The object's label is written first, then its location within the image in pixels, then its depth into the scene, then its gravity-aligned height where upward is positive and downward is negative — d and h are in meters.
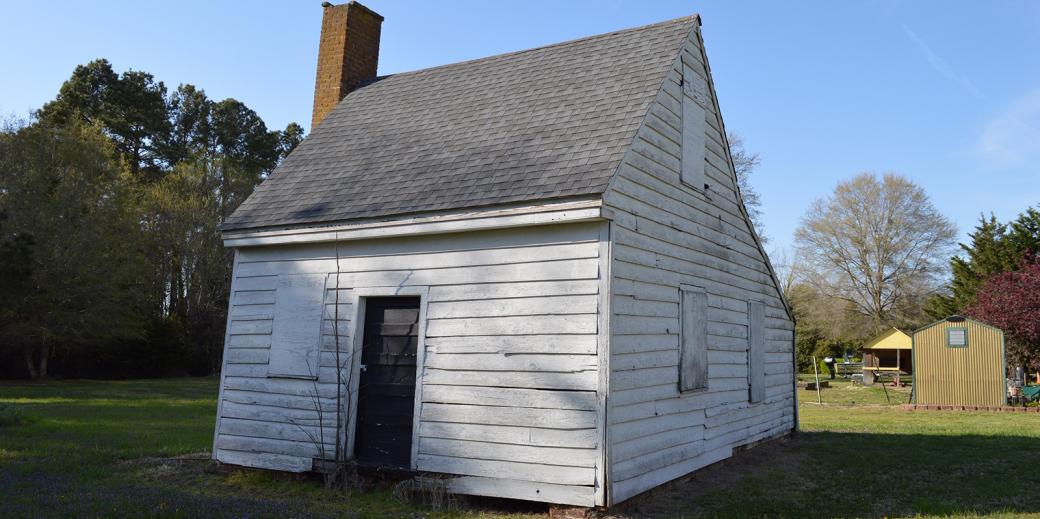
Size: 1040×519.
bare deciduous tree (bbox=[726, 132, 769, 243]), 30.91 +7.54
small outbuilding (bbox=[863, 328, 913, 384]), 33.59 +0.72
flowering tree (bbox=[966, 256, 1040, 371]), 24.12 +1.97
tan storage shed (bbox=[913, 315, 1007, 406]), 21.75 +0.20
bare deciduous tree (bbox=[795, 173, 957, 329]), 42.28 +6.91
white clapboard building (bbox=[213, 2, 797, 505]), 7.43 +0.67
